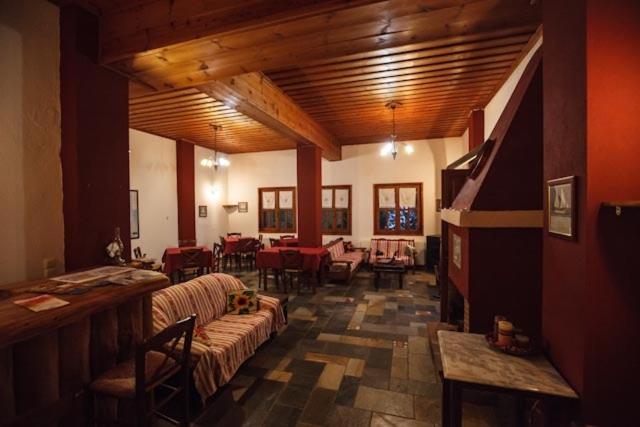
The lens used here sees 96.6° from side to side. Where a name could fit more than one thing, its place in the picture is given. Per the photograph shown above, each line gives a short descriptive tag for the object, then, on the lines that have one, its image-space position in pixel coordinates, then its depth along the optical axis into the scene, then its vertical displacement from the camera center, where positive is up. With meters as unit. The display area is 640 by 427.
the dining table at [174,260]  5.55 -0.99
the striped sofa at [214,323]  2.34 -1.19
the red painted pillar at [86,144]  2.12 +0.52
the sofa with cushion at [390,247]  7.14 -0.99
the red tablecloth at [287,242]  6.76 -0.79
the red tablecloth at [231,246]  7.35 -0.93
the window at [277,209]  8.71 +0.02
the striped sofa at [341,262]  6.04 -1.17
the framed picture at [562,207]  1.41 +0.01
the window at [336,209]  8.18 +0.01
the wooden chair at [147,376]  1.58 -1.00
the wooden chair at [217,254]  7.32 -1.21
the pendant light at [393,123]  4.76 +1.75
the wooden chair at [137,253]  5.76 -0.87
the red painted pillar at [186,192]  7.23 +0.48
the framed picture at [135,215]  6.07 -0.10
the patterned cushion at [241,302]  3.31 -1.08
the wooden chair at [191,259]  5.67 -0.97
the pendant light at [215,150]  6.16 +1.72
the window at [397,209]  7.55 +0.00
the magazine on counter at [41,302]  1.39 -0.46
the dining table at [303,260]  5.51 -1.00
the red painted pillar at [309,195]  6.16 +0.32
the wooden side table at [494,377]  1.41 -0.89
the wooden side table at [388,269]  5.64 -1.19
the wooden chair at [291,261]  5.28 -0.96
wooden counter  1.33 -0.78
